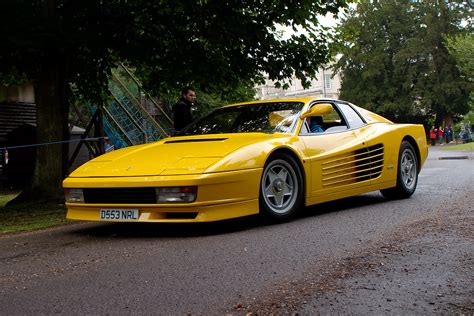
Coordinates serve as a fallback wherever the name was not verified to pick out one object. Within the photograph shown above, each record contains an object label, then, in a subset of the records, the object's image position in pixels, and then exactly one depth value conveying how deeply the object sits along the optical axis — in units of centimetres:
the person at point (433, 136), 4968
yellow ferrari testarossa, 520
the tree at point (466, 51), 3934
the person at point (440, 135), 5089
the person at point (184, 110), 886
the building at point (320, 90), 9412
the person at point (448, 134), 5296
